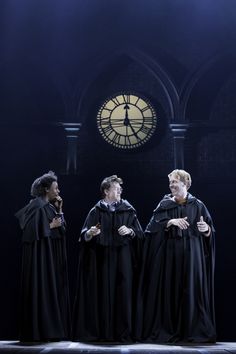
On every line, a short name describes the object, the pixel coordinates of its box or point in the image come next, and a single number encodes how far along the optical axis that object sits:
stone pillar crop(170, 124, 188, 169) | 9.73
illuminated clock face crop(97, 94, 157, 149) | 9.86
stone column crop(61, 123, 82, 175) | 9.72
